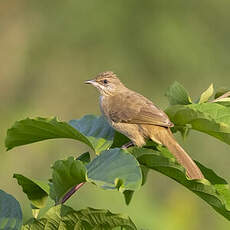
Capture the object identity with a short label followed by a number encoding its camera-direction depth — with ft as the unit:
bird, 18.35
